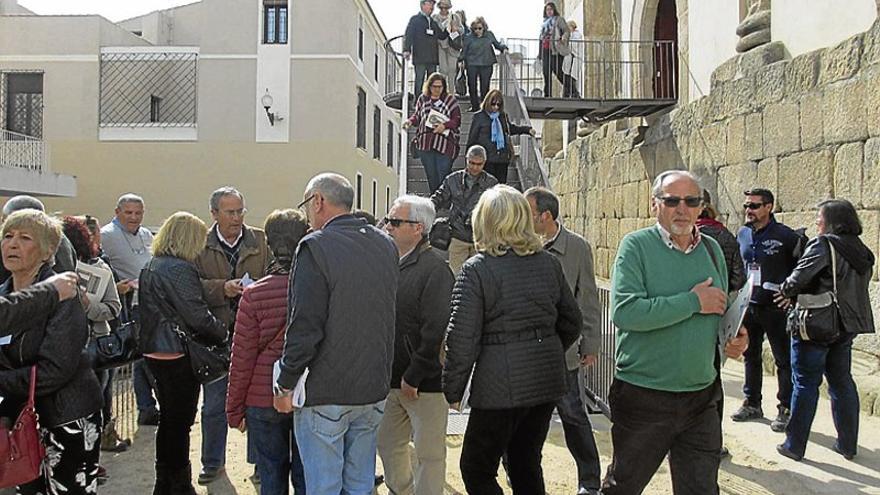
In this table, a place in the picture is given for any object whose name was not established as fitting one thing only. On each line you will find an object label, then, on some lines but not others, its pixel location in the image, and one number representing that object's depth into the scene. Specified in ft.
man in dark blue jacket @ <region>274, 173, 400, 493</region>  9.98
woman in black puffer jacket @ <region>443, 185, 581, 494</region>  10.73
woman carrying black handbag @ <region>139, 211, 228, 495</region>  12.82
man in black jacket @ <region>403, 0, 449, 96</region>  32.94
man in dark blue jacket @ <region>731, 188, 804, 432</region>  18.54
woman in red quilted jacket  11.12
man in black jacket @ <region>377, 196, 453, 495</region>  11.94
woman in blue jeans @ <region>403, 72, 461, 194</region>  25.66
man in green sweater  10.30
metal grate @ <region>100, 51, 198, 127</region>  79.82
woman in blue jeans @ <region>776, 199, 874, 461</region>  16.22
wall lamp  80.23
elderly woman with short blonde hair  10.57
